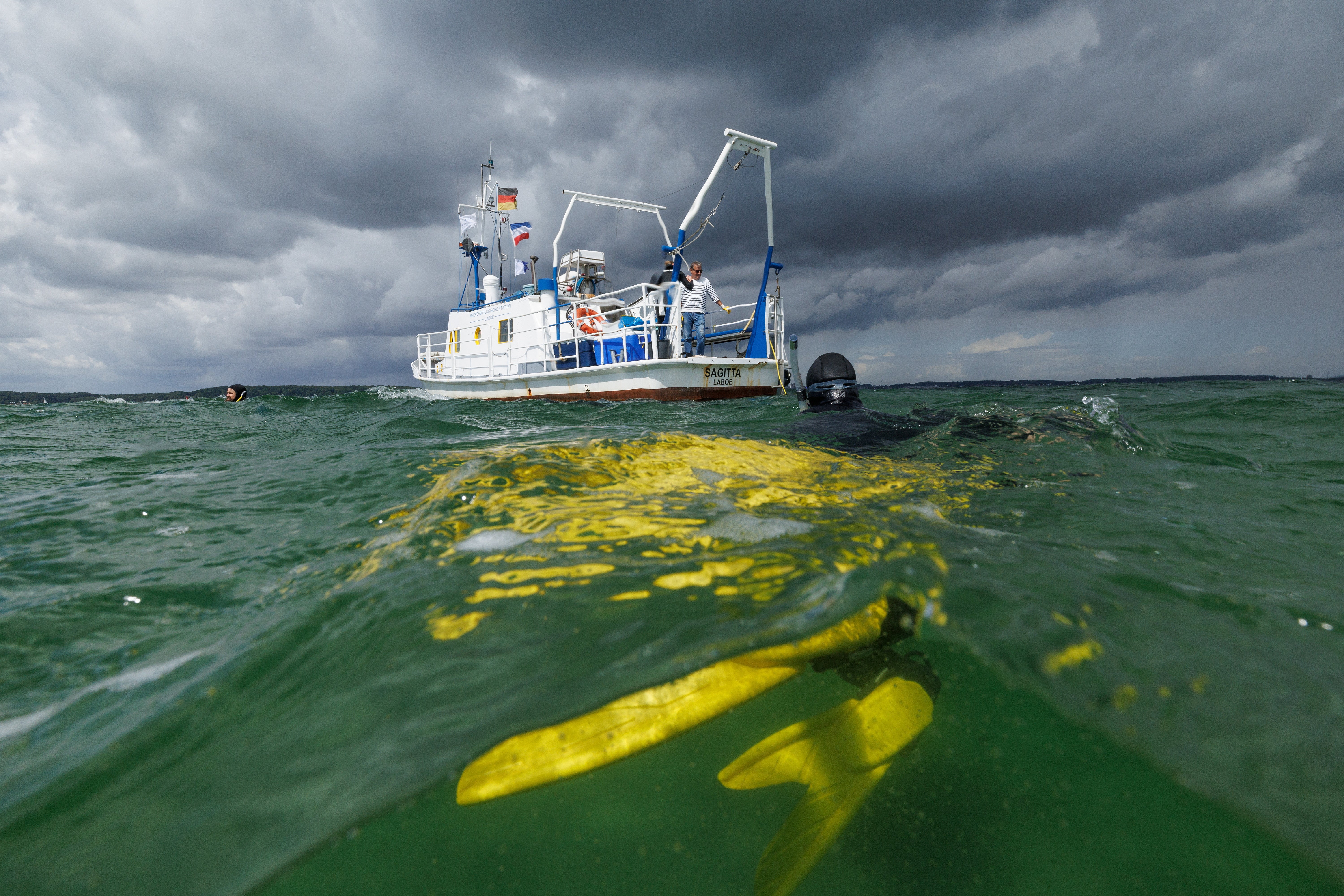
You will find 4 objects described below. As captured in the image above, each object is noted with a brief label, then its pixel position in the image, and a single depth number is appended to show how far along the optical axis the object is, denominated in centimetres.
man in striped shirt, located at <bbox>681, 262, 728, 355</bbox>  1330
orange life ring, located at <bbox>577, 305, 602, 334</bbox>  1586
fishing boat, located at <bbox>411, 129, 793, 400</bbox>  1377
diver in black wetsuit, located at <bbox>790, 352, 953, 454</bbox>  484
